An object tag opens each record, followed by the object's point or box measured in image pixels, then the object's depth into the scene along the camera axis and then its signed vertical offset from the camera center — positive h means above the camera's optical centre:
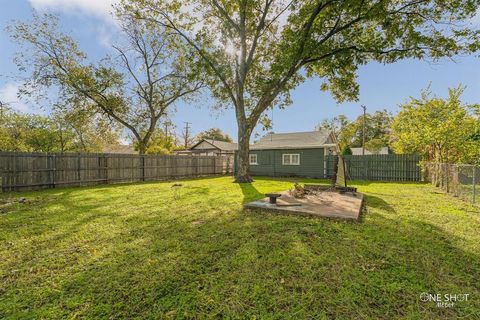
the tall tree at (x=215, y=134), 51.44 +5.88
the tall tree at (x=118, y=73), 13.70 +6.08
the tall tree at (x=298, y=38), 9.22 +5.89
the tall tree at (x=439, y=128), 9.40 +1.45
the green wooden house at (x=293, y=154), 15.71 +0.35
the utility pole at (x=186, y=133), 44.45 +5.32
